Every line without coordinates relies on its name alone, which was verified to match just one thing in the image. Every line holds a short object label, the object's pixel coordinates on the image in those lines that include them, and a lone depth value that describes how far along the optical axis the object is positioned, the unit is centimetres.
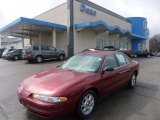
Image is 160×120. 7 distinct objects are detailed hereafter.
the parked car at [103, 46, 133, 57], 1635
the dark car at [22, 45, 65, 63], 1098
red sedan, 239
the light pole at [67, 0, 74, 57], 976
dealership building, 1438
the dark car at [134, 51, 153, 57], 2170
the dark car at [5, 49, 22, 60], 1415
